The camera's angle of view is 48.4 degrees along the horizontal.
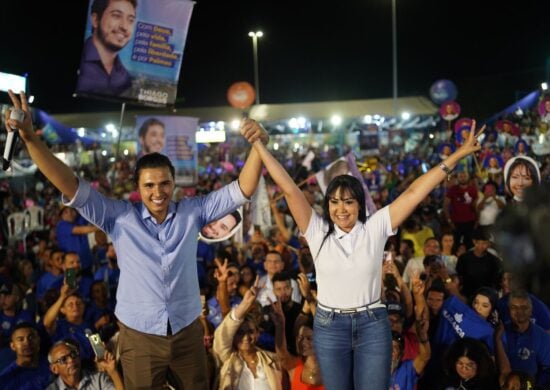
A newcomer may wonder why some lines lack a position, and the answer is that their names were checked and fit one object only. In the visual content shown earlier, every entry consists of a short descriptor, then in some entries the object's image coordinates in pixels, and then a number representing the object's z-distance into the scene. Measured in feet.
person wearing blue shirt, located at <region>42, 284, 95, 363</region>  16.90
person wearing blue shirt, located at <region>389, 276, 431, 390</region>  15.16
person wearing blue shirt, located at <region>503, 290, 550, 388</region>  16.93
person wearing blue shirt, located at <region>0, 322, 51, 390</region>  15.35
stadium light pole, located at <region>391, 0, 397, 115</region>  78.48
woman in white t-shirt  9.98
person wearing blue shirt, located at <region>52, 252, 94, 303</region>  21.56
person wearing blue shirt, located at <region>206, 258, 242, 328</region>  14.29
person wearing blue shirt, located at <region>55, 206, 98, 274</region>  25.94
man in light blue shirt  9.52
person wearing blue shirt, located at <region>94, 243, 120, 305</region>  22.77
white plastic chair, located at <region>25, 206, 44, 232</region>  34.91
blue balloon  66.59
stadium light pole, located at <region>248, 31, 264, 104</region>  113.22
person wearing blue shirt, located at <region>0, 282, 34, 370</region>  17.79
